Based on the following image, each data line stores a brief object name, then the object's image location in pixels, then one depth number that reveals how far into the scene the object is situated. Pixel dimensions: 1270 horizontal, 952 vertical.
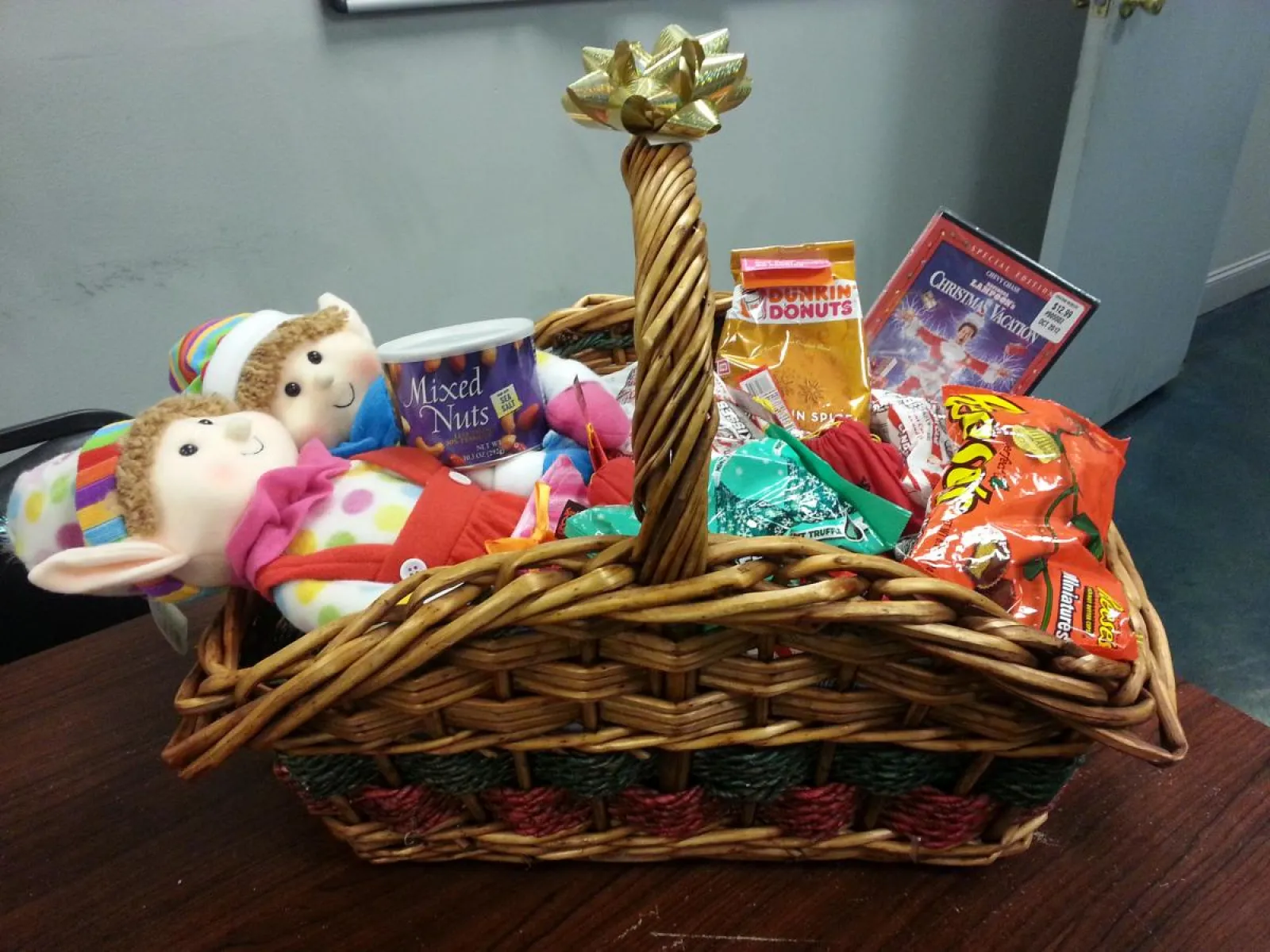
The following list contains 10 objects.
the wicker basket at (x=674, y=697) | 0.38
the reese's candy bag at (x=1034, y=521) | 0.47
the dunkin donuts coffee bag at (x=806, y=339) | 0.71
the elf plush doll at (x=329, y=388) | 0.63
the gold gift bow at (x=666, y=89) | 0.37
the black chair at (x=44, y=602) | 0.81
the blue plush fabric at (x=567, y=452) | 0.64
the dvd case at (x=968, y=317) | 0.69
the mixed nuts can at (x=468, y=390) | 0.57
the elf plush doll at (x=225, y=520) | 0.50
